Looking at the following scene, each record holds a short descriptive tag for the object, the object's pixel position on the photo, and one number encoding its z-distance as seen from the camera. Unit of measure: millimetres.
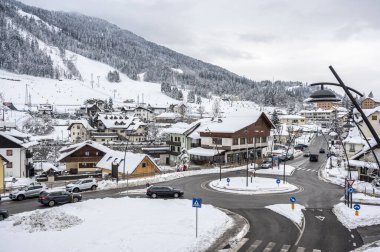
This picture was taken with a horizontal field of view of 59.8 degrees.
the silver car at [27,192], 36112
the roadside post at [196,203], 21203
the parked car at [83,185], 40906
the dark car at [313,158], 71000
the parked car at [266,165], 59562
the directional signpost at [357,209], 26844
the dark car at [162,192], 35969
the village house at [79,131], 119219
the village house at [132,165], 51875
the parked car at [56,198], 32281
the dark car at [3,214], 26448
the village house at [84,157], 67062
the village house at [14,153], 54844
